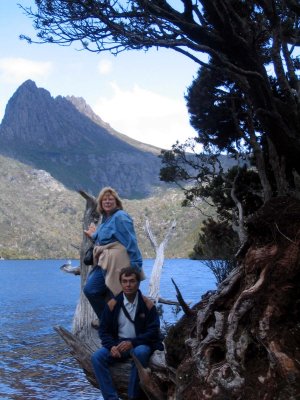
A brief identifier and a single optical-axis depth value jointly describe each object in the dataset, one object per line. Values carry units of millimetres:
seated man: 4414
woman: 5090
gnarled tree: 3119
